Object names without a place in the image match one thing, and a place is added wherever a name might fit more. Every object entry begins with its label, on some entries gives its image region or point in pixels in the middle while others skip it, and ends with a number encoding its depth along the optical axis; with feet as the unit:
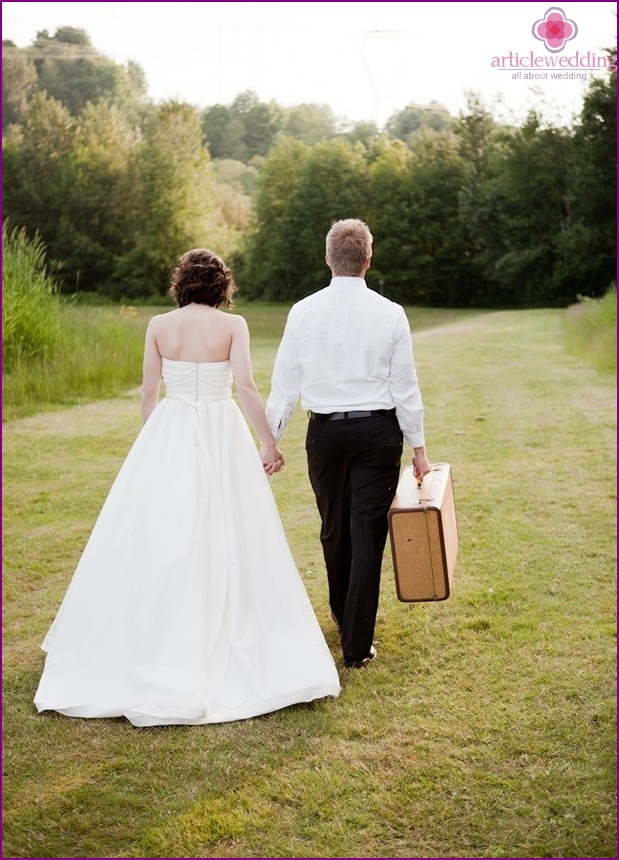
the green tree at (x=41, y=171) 138.62
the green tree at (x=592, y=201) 122.31
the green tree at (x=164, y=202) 139.23
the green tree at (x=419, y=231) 143.02
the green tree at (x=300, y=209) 140.26
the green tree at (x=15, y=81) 146.61
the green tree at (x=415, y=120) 170.71
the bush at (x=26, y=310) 43.01
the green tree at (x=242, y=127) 172.04
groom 13.87
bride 13.29
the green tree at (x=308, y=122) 174.91
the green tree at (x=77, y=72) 154.40
